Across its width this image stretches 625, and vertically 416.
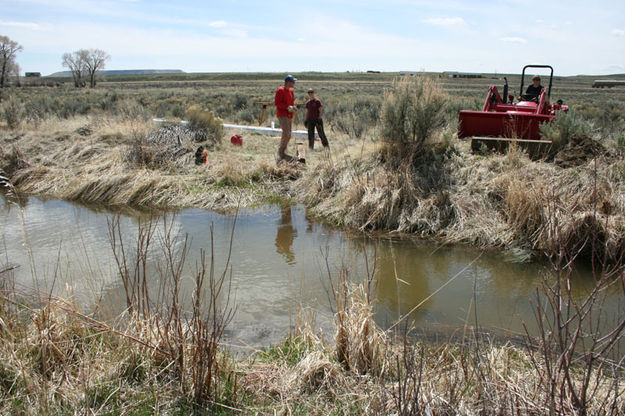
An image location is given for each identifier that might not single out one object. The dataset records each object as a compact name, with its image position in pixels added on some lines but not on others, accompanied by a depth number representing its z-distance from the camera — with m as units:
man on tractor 12.15
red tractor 9.55
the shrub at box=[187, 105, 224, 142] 13.57
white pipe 15.09
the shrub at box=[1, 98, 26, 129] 14.91
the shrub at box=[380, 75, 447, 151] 9.50
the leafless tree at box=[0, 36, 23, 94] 61.81
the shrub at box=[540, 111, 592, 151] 9.08
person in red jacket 11.57
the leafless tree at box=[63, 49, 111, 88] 76.17
